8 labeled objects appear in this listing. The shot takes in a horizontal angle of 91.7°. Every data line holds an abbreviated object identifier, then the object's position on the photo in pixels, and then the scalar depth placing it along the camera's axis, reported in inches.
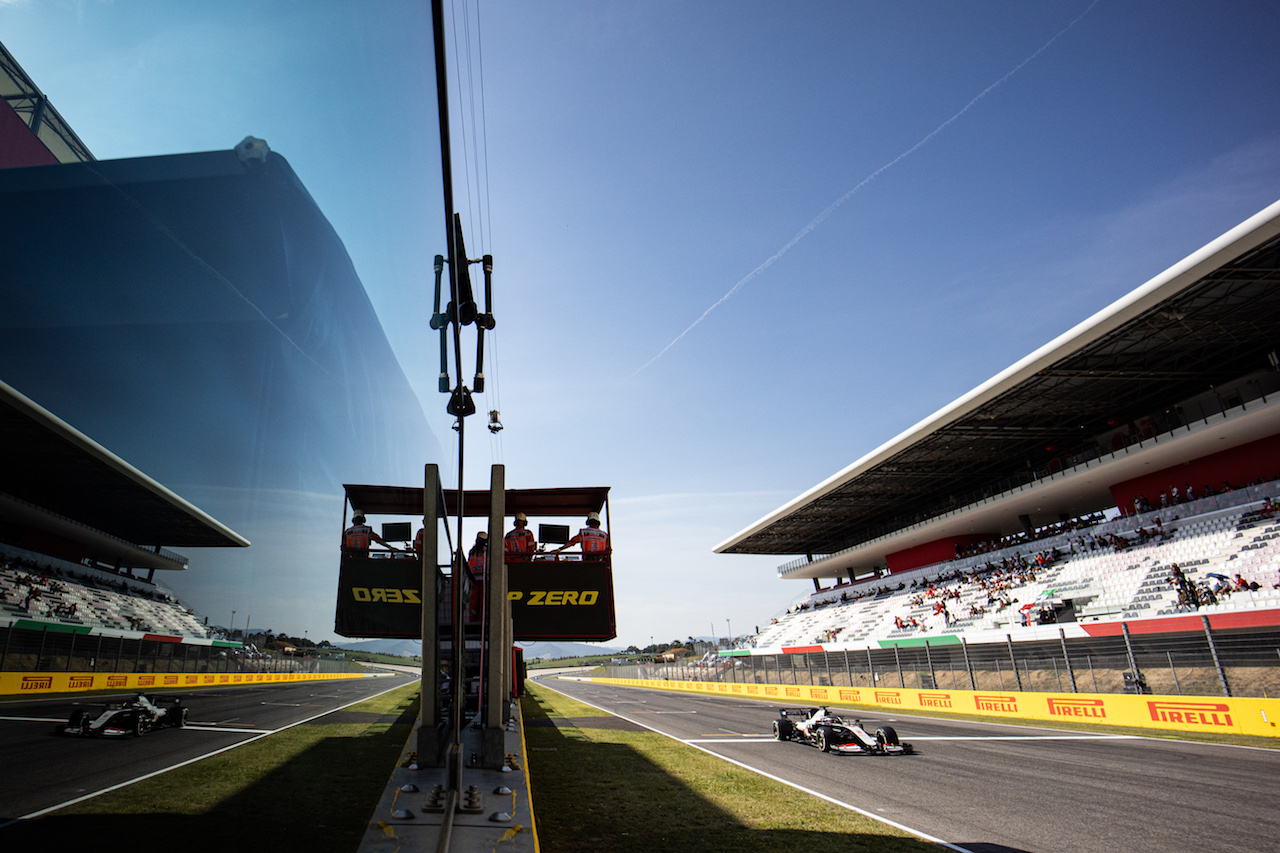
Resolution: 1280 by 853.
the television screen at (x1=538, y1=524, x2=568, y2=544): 414.9
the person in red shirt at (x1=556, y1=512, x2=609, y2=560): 394.0
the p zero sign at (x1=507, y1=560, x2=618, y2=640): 386.6
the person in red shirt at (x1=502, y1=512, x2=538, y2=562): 394.9
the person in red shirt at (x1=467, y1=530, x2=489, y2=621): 369.4
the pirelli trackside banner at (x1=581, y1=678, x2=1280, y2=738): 576.7
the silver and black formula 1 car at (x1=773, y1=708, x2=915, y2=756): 490.3
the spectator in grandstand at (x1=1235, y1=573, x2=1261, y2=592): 756.0
